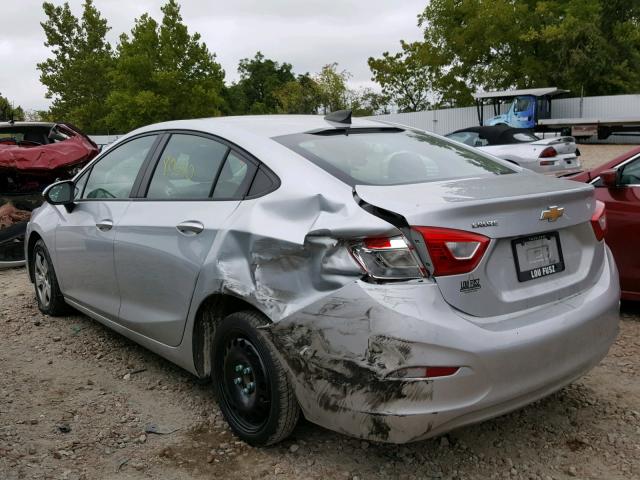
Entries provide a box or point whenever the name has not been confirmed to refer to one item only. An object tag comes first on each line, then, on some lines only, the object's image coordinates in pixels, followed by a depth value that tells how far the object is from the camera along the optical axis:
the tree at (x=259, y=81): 77.15
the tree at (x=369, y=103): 57.28
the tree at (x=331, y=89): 57.88
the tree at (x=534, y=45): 37.25
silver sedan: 2.33
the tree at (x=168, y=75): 37.75
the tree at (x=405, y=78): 49.38
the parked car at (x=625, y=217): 4.55
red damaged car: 7.20
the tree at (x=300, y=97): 56.91
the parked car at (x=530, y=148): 12.72
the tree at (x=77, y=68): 45.75
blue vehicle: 29.84
